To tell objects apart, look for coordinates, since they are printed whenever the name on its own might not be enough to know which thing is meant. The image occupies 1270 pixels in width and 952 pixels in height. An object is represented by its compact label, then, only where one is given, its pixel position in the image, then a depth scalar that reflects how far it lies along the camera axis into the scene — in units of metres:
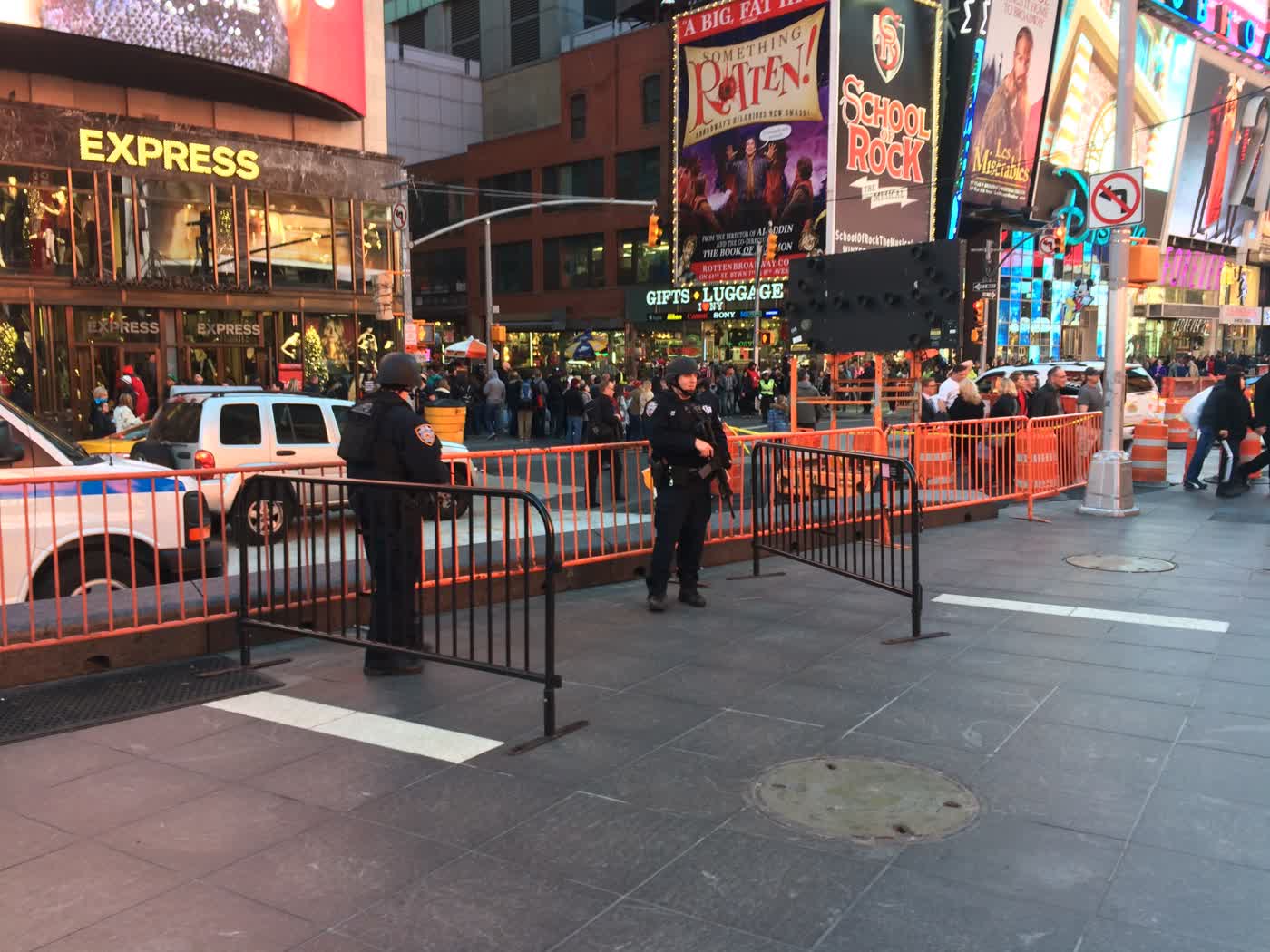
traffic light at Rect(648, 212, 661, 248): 32.84
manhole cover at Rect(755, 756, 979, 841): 4.07
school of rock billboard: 41.19
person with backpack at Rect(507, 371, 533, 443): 27.23
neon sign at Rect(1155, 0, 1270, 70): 57.31
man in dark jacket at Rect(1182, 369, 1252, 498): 14.23
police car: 6.55
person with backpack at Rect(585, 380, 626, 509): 15.70
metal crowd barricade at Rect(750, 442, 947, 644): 8.23
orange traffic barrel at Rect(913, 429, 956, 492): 12.40
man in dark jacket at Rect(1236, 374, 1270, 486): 14.10
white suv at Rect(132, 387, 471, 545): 11.72
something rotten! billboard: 41.75
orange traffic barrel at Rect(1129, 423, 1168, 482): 16.11
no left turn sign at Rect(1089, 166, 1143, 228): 11.91
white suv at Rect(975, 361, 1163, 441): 21.22
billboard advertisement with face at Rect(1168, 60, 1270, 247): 59.29
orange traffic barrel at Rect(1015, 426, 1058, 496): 12.96
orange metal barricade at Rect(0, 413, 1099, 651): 6.29
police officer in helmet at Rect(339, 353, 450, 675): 5.94
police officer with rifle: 7.65
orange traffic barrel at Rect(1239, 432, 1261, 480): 15.67
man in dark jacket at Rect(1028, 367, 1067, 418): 14.76
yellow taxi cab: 12.72
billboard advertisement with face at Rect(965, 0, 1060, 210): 43.09
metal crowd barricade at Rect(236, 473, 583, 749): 5.52
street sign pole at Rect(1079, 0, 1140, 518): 12.46
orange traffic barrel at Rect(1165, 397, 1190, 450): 21.03
